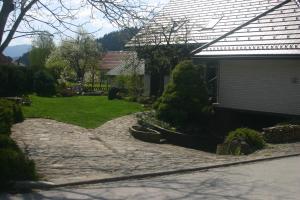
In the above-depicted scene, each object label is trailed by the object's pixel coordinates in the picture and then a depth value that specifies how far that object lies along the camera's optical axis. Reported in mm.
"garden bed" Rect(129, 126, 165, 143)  14301
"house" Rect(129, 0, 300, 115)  15367
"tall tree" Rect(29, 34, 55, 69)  65572
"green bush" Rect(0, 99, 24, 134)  12090
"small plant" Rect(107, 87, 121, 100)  26867
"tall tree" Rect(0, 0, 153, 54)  8984
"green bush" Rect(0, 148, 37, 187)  6131
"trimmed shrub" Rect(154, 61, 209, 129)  15838
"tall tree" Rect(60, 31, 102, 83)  46671
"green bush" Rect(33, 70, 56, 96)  27537
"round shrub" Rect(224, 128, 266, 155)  10947
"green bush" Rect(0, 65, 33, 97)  24036
